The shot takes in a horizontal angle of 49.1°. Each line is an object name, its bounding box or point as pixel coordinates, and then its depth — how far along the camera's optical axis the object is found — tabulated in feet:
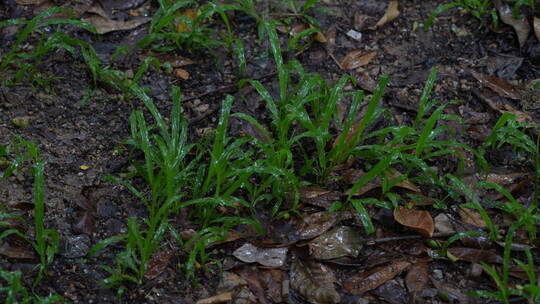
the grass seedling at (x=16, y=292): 6.94
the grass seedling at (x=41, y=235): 7.50
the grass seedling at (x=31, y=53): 10.02
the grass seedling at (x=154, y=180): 7.68
